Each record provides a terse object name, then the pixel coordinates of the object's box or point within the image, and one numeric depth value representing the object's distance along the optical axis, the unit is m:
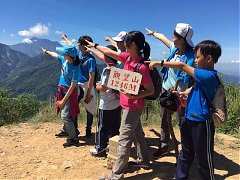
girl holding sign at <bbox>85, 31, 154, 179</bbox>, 2.66
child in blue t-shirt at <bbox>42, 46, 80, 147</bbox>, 3.66
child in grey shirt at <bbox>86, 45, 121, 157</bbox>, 3.19
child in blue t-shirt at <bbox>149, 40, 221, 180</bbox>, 2.33
